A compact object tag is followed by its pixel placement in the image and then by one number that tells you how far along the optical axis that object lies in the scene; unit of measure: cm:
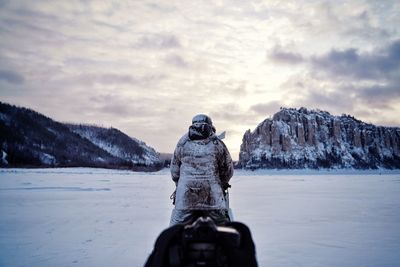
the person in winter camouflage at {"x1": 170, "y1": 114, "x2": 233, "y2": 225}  340
